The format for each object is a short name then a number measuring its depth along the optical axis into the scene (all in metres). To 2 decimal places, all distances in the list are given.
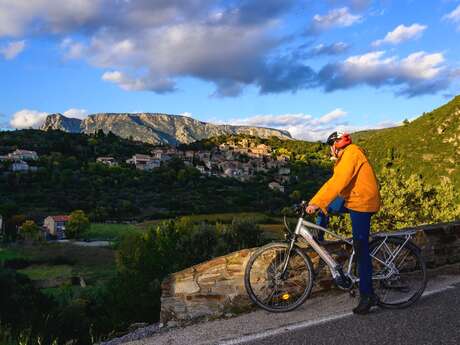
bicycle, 5.38
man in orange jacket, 5.15
